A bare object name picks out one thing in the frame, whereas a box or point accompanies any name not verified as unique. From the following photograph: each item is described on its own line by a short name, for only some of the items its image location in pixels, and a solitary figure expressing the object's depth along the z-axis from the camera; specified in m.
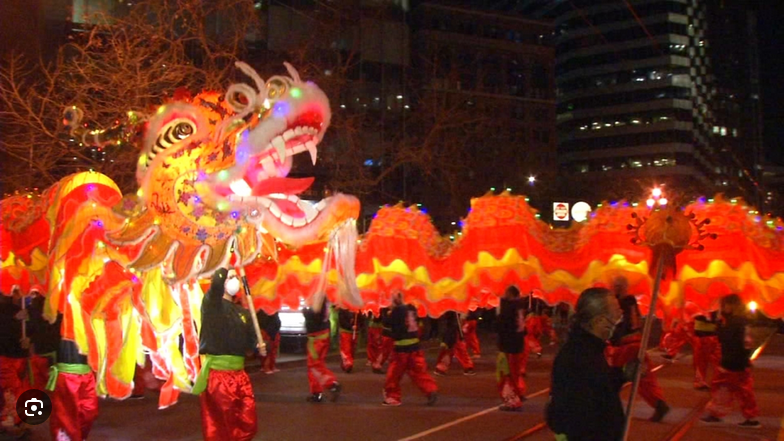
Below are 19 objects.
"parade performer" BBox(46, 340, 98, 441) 7.70
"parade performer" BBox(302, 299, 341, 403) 11.75
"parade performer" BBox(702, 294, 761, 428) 9.65
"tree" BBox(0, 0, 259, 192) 13.29
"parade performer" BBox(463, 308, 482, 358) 17.61
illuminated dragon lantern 7.44
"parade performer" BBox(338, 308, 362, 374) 15.90
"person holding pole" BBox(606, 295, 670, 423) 9.98
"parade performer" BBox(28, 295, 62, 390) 9.51
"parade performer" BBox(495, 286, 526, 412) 10.91
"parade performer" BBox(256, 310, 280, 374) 16.30
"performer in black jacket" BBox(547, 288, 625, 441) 4.36
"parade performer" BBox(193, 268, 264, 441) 7.09
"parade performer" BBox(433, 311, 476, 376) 15.60
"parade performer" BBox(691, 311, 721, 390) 12.71
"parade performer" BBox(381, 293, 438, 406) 11.42
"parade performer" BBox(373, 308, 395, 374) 14.85
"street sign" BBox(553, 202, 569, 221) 27.23
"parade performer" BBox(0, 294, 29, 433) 9.68
